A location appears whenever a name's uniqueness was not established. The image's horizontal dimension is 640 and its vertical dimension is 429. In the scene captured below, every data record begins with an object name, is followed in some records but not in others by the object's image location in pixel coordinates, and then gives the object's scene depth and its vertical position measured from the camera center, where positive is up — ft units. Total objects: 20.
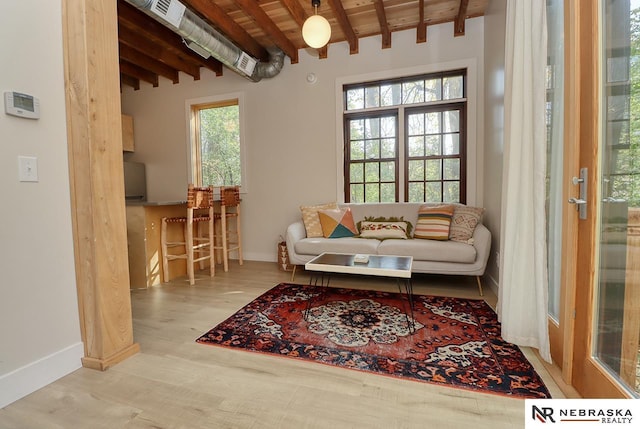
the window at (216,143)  14.83 +3.11
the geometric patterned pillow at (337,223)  11.25 -0.91
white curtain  5.43 +0.25
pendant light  8.54 +5.06
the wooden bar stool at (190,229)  10.71 -1.02
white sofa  8.89 -1.62
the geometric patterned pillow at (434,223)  10.00 -0.87
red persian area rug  5.04 -3.04
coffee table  6.66 -1.61
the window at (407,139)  11.71 +2.53
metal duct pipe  8.77 +5.90
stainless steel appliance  15.12 +1.20
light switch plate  4.66 +0.61
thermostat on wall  4.48 +1.61
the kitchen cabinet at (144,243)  10.37 -1.45
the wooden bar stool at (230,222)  12.17 -0.94
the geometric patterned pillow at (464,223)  9.63 -0.86
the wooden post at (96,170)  5.14 +0.63
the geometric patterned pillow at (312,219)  11.50 -0.75
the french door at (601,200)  3.66 -0.07
